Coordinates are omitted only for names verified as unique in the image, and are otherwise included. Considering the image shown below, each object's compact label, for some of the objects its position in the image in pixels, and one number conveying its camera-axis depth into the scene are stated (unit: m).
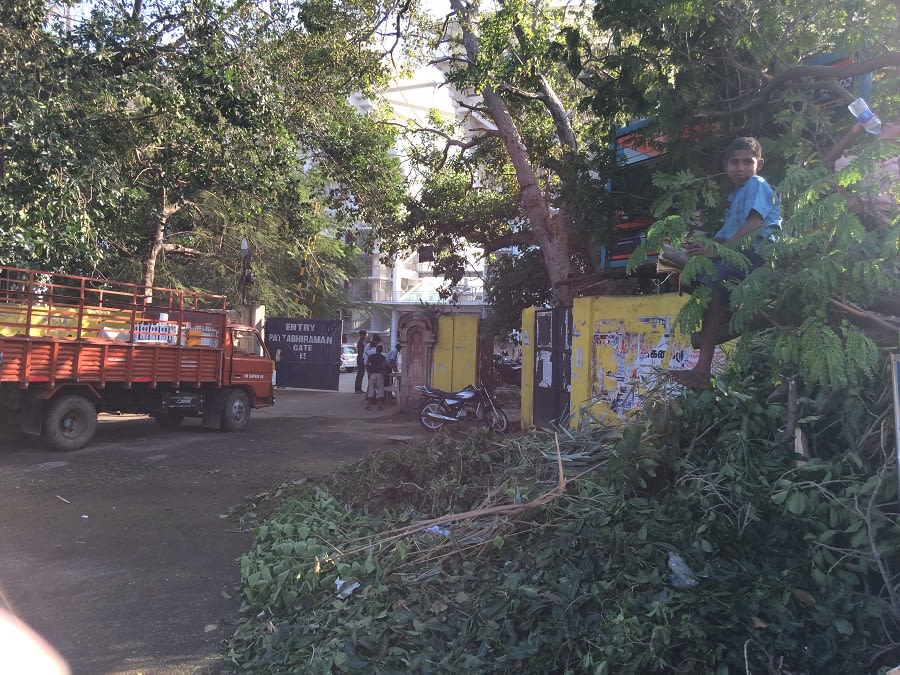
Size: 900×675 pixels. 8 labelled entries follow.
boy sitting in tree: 3.43
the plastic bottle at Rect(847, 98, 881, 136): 3.18
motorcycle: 12.34
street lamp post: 17.75
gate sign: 19.52
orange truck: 9.47
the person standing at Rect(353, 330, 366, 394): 19.10
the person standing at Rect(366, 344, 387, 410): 16.72
